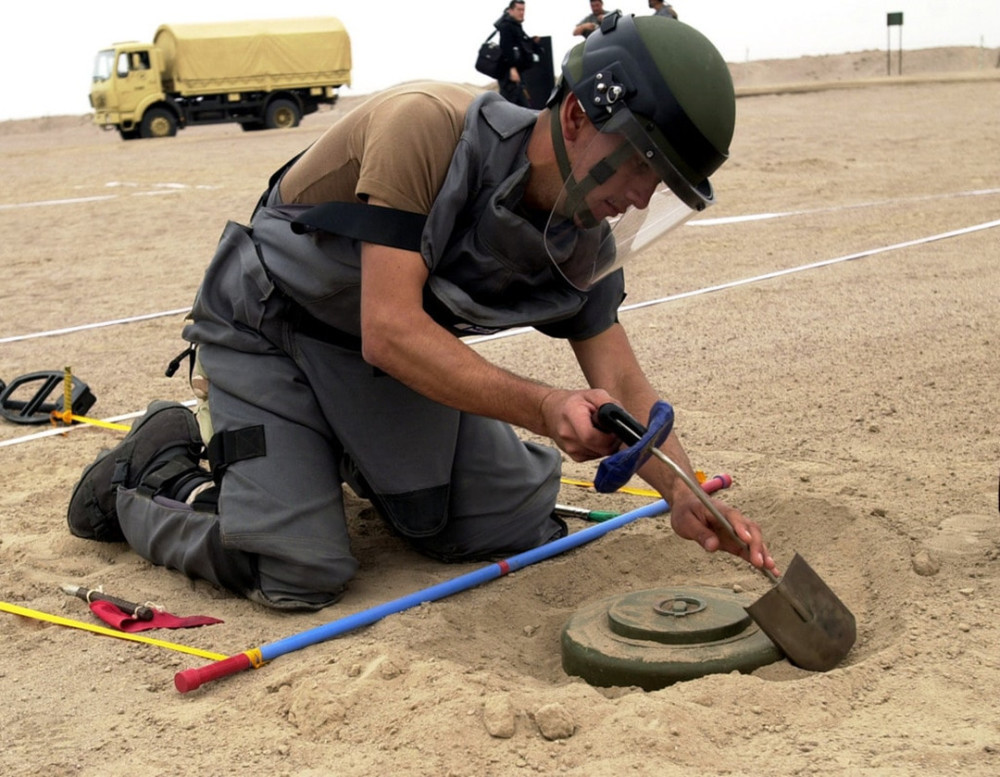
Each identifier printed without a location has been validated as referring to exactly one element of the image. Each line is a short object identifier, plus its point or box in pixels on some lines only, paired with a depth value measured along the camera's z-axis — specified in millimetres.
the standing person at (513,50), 15109
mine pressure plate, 2428
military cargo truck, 24484
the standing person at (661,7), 13290
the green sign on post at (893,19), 35656
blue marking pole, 2535
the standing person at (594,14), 14943
